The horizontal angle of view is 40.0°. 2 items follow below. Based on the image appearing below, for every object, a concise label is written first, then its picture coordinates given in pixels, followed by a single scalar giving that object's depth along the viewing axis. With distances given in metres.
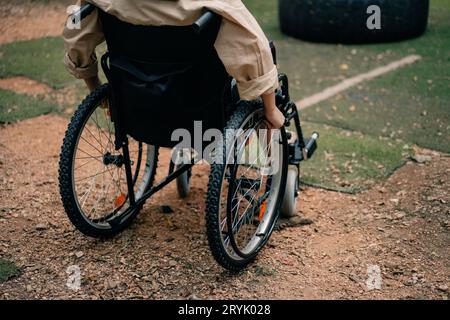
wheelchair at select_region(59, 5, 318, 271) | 2.68
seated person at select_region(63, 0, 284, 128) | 2.53
